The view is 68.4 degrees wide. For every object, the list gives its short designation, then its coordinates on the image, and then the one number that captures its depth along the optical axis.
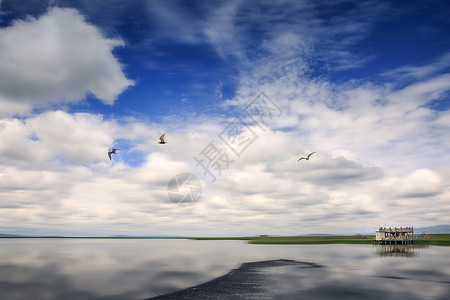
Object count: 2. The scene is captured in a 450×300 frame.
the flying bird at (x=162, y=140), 44.03
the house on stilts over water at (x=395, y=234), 126.38
